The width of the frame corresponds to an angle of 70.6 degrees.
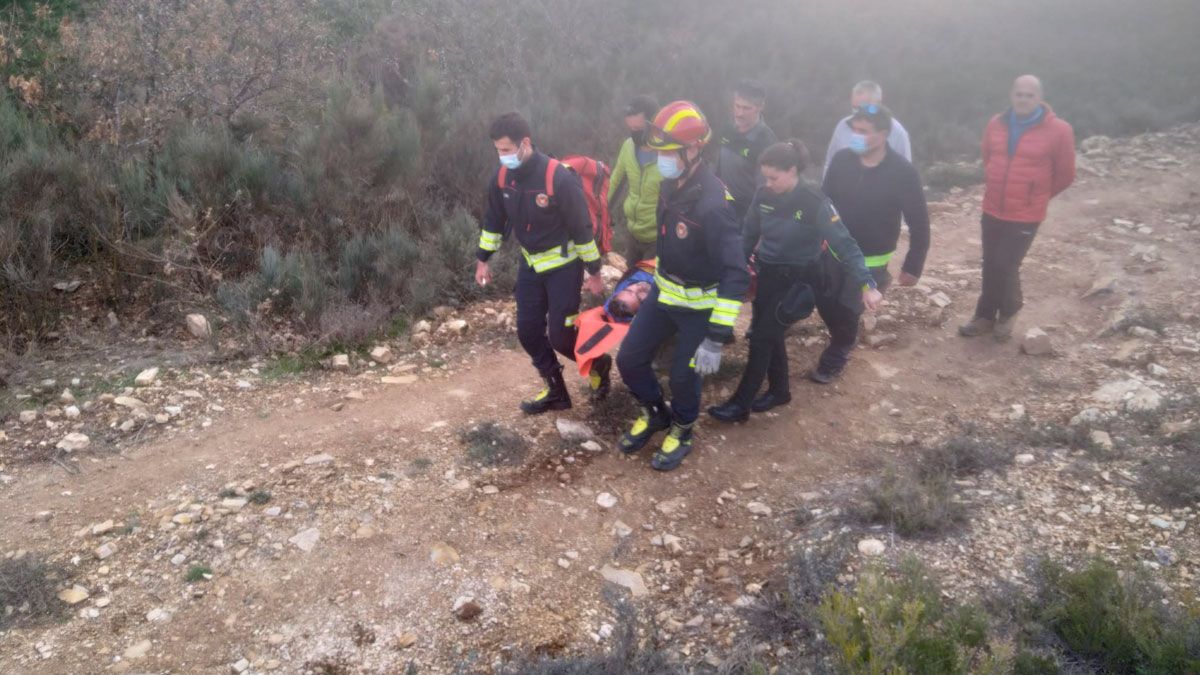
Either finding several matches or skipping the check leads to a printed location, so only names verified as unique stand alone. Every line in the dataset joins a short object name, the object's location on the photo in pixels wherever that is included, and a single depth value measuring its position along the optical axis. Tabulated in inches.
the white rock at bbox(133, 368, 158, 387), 201.2
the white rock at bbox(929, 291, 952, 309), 269.9
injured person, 189.0
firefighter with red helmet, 160.9
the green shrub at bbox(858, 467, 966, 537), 153.4
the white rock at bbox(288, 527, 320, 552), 152.1
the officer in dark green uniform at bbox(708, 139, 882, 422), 181.3
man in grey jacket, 219.0
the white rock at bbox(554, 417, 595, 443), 191.6
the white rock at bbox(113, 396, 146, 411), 191.8
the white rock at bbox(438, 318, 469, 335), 241.4
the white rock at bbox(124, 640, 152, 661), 128.8
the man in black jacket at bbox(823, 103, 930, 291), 197.3
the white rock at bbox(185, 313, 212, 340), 226.2
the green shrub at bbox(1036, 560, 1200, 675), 109.0
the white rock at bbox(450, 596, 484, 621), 138.6
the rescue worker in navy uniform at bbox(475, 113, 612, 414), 177.5
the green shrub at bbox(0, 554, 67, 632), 134.5
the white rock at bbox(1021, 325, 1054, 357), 235.1
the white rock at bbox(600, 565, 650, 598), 148.6
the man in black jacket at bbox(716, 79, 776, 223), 214.4
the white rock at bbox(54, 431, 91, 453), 177.6
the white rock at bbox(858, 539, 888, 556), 148.6
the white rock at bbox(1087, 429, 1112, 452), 177.7
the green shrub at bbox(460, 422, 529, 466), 181.8
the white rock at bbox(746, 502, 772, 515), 171.5
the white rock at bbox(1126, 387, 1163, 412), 193.8
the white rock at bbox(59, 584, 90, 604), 138.6
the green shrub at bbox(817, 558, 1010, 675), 104.7
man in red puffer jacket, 219.0
